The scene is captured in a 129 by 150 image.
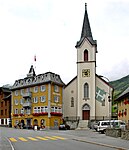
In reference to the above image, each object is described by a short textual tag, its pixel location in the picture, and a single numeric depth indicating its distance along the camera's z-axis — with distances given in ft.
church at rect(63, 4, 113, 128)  143.15
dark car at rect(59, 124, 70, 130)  123.95
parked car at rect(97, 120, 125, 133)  73.41
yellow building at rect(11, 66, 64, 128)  144.83
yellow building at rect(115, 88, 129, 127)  99.30
